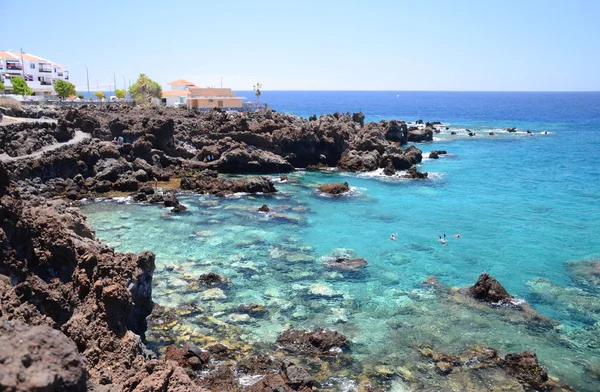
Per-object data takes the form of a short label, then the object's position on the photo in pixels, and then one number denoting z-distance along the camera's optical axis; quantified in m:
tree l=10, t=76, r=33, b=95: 88.88
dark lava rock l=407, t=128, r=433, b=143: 104.75
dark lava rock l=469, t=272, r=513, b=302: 26.71
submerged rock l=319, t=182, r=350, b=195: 52.19
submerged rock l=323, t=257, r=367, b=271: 31.35
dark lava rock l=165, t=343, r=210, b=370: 19.09
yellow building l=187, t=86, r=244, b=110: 101.78
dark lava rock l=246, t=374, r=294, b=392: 17.17
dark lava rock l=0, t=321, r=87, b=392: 6.46
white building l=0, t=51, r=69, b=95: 109.12
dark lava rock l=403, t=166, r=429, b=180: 62.42
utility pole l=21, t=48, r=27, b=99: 107.82
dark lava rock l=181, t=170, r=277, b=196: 51.09
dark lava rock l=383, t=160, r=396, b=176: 63.66
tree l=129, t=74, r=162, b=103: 117.62
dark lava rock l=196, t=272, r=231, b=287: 27.88
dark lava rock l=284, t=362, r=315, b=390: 18.22
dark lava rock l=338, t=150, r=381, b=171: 67.19
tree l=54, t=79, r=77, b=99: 96.31
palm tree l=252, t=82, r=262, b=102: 122.97
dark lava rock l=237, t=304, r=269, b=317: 24.64
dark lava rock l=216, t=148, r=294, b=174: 61.50
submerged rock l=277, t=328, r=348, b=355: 21.28
